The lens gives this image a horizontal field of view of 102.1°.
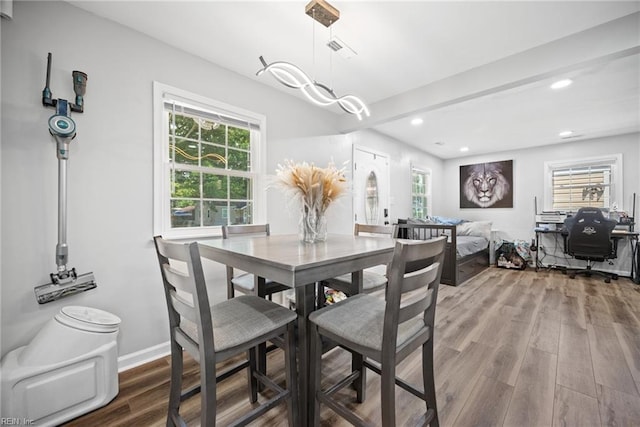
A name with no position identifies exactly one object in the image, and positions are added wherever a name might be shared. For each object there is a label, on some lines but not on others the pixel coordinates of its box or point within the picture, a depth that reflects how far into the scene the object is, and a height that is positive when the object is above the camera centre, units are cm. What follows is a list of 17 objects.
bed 390 -52
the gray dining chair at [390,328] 95 -49
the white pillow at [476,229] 534 -32
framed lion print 564 +65
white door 407 +46
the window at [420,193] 549 +47
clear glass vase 165 -7
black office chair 391 -38
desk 401 -54
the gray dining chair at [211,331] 97 -50
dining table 100 -20
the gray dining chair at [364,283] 168 -48
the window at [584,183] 454 +55
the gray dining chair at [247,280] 173 -48
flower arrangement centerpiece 157 +15
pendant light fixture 157 +135
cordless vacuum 154 +8
